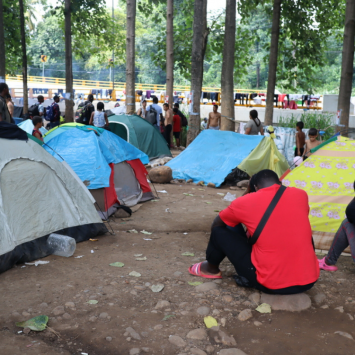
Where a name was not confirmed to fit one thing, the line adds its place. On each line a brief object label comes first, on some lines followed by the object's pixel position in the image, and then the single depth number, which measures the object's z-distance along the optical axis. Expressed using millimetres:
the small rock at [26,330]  3403
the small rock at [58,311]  3717
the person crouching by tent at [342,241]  4504
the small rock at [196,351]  3170
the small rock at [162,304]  3878
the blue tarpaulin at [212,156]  10414
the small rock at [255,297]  4000
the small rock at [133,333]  3374
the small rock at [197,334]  3381
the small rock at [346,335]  3429
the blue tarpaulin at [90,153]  6844
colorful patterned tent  5711
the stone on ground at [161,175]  10148
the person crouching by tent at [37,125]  7802
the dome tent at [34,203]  4793
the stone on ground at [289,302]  3879
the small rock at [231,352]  3172
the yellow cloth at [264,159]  9984
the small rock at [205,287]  4227
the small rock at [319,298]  4060
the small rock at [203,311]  3762
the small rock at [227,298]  4020
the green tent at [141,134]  12648
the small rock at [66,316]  3661
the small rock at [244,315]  3703
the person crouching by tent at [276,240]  3762
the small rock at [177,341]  3279
